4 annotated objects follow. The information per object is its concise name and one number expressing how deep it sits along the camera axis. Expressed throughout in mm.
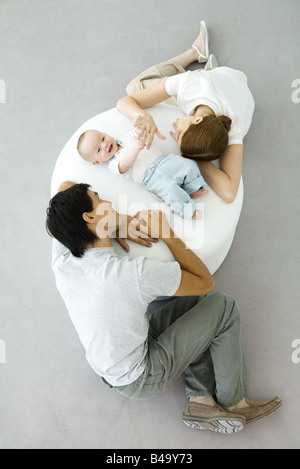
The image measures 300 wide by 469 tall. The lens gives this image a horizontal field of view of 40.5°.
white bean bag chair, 1686
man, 1397
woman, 1692
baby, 1666
